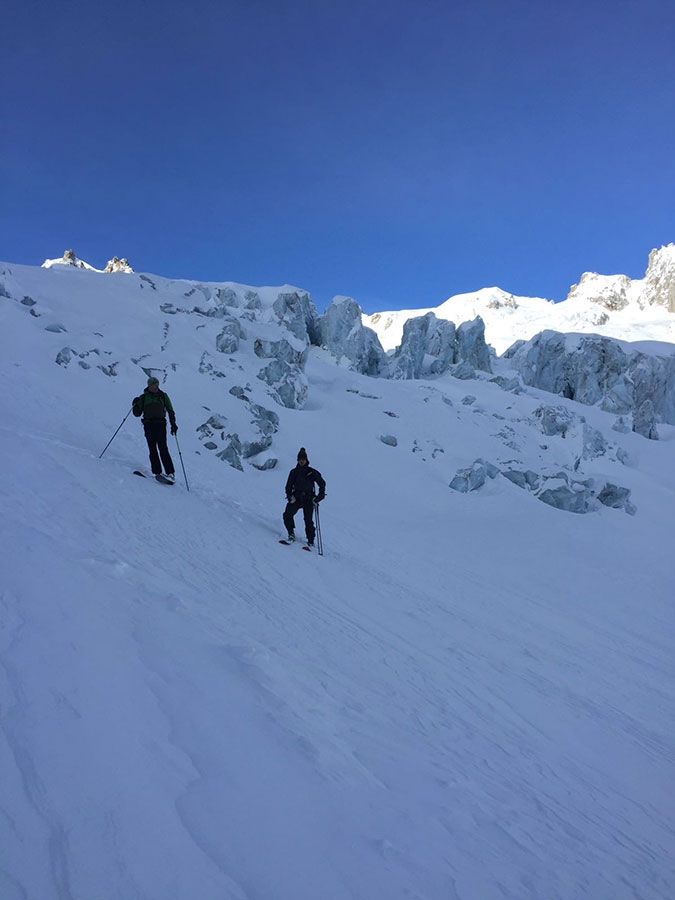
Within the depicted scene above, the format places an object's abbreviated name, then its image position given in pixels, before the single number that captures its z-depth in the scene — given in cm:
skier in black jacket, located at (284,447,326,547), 1003
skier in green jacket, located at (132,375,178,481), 1036
